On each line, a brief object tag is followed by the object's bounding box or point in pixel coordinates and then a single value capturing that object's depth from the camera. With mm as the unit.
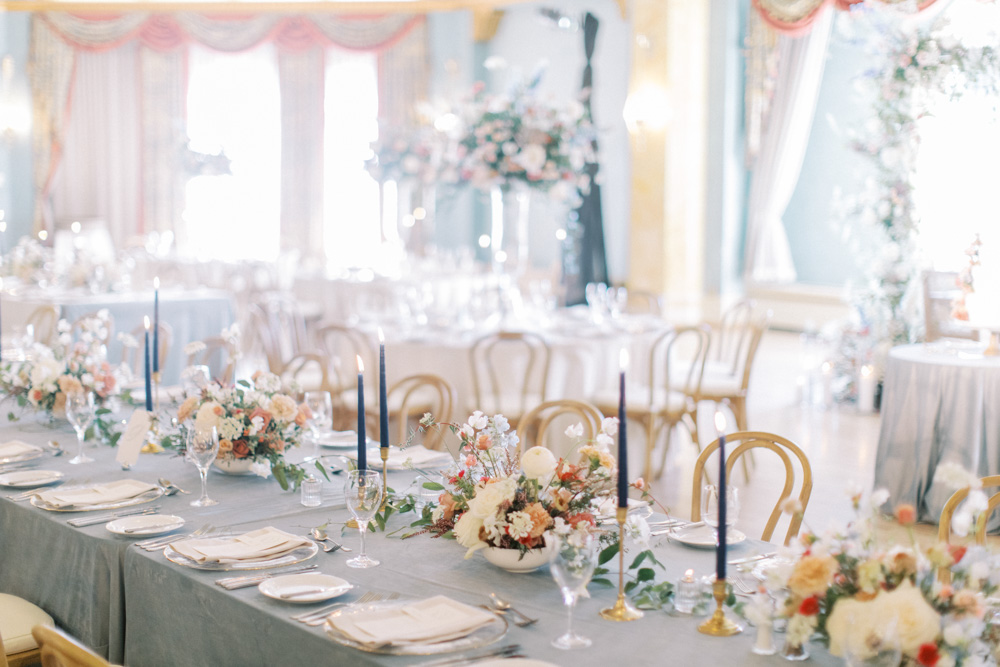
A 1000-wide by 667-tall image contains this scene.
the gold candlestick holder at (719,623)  1852
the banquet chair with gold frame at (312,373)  4652
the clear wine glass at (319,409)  3346
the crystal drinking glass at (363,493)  2145
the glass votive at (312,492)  2672
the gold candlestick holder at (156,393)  3562
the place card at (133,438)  2994
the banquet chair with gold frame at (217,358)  4199
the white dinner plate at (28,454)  3148
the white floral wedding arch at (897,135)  6738
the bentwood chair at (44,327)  6055
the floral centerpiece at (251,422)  2879
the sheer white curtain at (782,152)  10211
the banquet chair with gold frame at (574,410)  3252
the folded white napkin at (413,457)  3168
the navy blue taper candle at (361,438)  2320
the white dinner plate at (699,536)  2385
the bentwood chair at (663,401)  5402
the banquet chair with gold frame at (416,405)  4617
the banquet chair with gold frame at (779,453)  2651
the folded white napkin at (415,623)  1813
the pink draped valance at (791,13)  8583
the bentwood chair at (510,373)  5320
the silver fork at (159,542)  2346
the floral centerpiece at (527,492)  2123
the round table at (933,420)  4695
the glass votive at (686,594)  1972
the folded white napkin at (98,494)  2658
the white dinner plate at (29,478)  2873
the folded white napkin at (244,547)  2242
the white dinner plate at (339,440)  3443
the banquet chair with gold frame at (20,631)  2533
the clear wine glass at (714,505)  2242
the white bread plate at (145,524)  2416
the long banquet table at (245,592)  1842
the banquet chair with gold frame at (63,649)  1637
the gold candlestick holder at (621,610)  1936
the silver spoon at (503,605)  1920
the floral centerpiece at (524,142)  6078
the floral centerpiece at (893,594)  1529
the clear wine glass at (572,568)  1786
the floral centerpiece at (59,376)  3584
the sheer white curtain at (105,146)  12898
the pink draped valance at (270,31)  12953
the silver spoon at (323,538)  2344
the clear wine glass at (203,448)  2639
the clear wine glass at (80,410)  3088
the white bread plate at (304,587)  2004
